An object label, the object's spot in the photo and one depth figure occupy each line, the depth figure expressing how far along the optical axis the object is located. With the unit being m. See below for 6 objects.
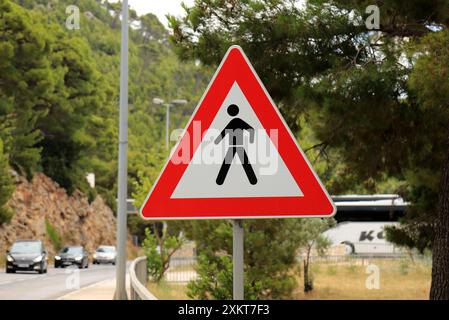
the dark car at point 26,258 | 39.19
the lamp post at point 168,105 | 47.02
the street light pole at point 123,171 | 20.08
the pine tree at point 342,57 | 11.88
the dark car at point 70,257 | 48.88
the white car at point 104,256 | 59.25
